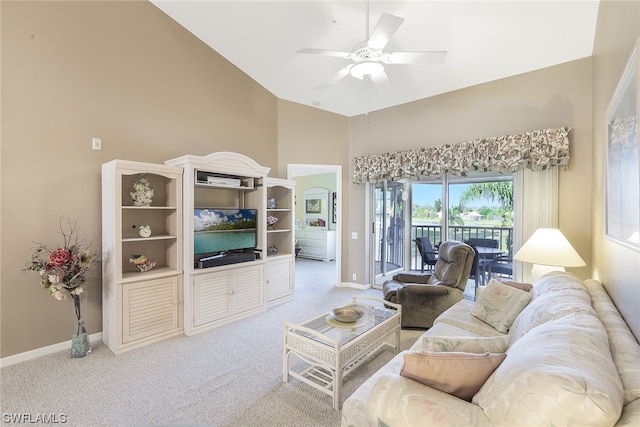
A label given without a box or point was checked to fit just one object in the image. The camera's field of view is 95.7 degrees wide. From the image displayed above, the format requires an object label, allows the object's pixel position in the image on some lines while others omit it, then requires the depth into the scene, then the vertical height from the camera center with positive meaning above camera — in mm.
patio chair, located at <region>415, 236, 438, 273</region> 4480 -591
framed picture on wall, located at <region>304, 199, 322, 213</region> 8273 +199
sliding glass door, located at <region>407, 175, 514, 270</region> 3906 +44
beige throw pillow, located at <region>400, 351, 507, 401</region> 1202 -662
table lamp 2674 -367
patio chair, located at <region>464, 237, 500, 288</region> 4062 -694
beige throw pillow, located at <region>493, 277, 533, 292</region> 2628 -667
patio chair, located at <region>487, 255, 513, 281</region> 3891 -734
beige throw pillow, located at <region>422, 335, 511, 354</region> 1462 -675
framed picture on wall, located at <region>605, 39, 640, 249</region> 1345 +285
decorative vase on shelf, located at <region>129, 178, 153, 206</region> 3137 +210
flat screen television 3416 -219
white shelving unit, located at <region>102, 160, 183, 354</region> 2818 -505
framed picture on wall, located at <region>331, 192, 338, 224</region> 8016 +51
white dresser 7844 -854
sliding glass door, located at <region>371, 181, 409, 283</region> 5000 -281
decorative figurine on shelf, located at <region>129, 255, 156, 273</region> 3148 -550
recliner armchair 3182 -894
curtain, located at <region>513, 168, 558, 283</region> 3398 +100
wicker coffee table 2004 -977
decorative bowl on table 2404 -861
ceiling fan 2367 +1378
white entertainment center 2848 -546
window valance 3277 +744
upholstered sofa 857 -590
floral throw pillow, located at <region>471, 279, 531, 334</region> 2316 -771
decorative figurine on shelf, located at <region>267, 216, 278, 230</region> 4586 -132
